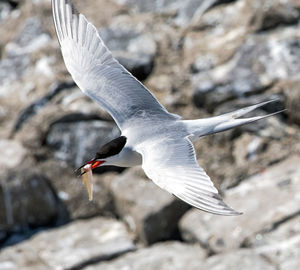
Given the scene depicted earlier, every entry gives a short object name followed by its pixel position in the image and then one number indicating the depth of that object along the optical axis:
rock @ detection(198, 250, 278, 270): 11.75
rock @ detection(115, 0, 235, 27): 16.48
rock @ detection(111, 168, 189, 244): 13.61
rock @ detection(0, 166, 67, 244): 14.48
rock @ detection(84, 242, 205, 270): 12.80
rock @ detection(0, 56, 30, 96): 16.48
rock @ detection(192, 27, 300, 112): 14.45
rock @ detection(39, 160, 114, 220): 14.72
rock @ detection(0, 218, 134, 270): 13.45
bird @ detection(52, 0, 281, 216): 8.04
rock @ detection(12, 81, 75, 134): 15.37
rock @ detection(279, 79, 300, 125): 14.17
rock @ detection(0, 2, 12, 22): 17.95
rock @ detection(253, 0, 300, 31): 15.12
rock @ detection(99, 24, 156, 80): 15.53
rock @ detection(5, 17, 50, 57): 16.86
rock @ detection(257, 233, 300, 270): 11.70
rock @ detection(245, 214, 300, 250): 12.02
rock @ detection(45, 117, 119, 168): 14.76
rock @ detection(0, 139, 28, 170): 14.49
